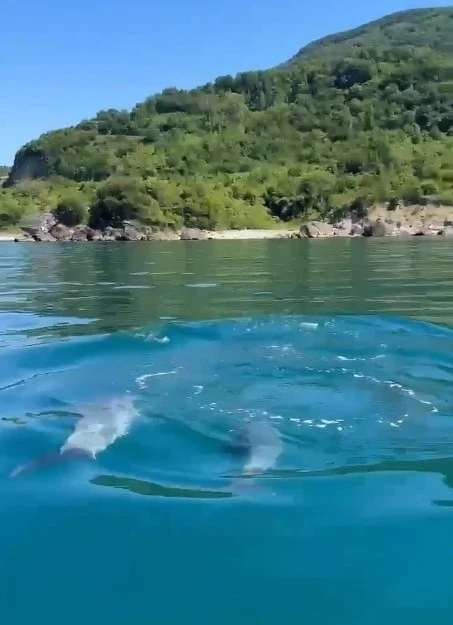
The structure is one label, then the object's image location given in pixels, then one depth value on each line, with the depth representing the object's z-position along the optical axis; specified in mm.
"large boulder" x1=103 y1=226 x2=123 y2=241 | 89875
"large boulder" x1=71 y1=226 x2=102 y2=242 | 90250
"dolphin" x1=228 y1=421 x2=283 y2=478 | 6574
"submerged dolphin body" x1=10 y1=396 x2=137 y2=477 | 6859
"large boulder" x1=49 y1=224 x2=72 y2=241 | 91000
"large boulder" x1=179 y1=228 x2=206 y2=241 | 92000
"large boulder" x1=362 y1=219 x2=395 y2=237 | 83875
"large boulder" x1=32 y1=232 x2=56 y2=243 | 90812
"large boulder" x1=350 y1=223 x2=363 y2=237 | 86700
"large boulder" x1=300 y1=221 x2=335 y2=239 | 86125
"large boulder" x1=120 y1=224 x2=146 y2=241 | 89250
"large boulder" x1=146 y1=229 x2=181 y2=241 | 90212
